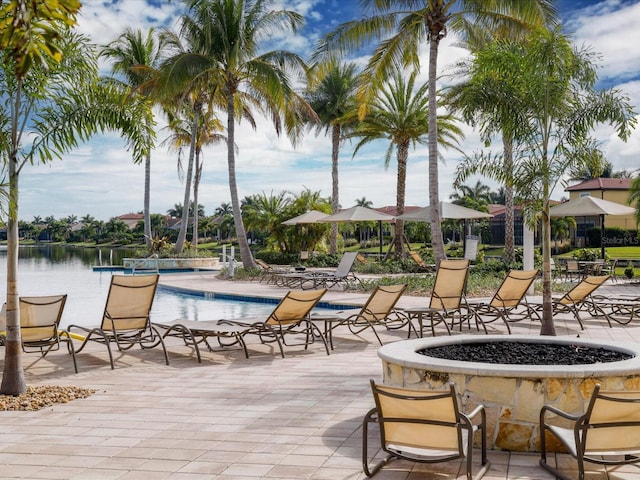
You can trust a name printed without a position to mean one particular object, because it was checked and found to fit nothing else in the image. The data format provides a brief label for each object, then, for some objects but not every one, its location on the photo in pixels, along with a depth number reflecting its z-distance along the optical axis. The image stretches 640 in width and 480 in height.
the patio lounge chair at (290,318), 8.00
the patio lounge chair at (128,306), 7.61
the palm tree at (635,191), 29.32
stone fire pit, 4.18
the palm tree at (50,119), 5.67
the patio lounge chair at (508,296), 10.09
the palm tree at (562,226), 44.06
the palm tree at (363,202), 86.14
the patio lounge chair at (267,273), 19.81
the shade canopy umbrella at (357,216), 23.31
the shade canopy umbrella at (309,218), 25.51
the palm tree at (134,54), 30.20
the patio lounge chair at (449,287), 9.68
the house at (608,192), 51.72
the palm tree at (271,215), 30.28
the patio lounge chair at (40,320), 7.14
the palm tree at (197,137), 31.66
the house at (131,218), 108.00
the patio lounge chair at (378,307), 8.80
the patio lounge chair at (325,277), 17.61
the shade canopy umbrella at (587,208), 18.74
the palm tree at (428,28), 15.21
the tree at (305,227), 30.34
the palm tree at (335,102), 29.91
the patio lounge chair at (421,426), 3.43
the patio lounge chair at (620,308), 10.76
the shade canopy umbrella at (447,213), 21.30
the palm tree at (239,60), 20.66
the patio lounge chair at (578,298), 10.67
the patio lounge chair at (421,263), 21.81
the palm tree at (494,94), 9.98
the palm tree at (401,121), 25.36
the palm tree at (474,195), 55.91
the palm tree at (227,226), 67.75
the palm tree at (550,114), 9.61
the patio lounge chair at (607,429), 3.38
